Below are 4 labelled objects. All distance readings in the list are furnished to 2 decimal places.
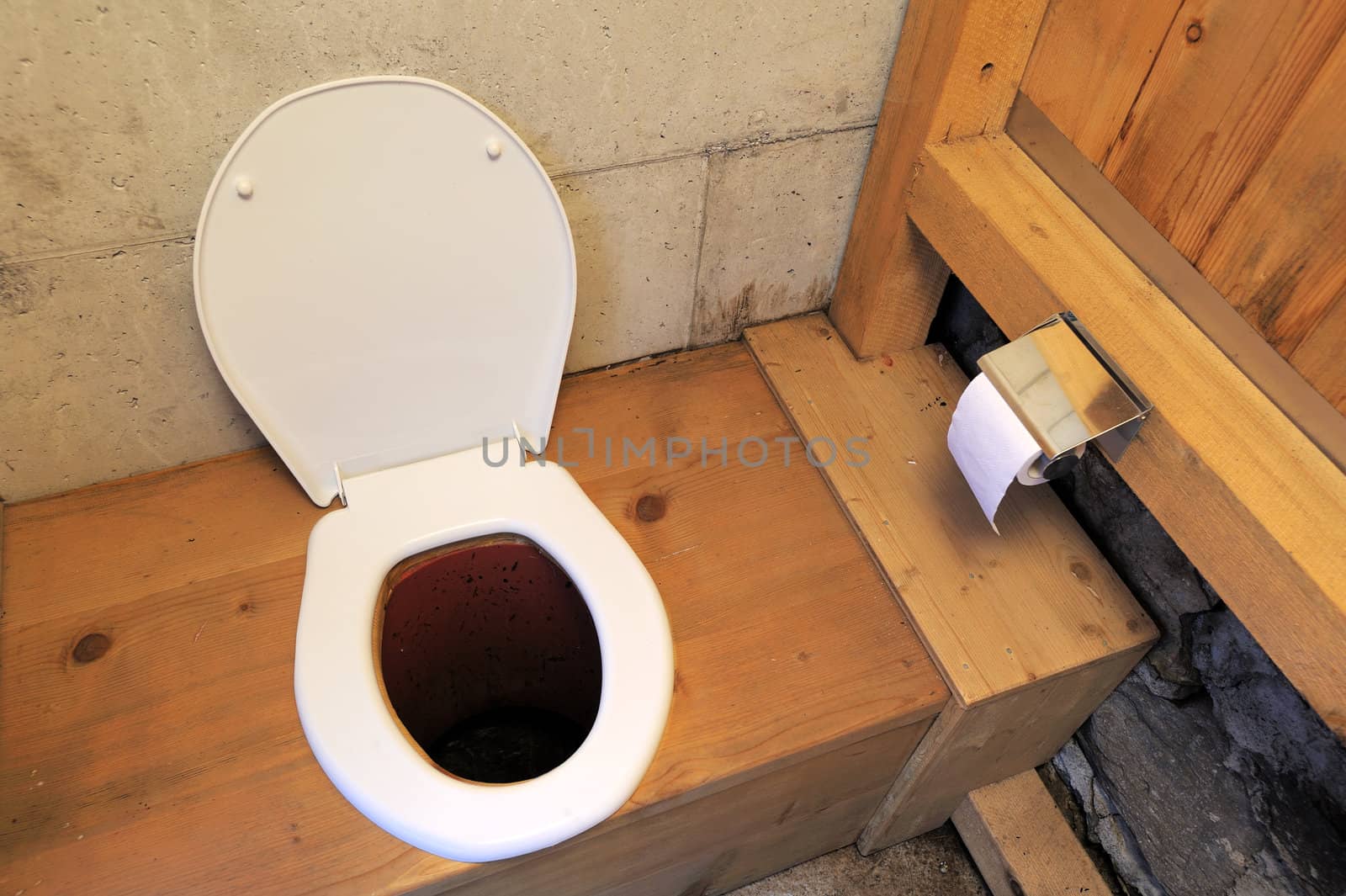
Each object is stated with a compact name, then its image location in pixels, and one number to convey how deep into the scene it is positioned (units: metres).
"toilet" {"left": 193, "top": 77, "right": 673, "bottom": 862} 0.92
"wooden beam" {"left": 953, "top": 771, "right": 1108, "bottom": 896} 1.33
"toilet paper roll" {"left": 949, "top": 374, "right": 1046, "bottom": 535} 0.97
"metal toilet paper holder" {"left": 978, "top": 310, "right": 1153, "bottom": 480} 0.92
